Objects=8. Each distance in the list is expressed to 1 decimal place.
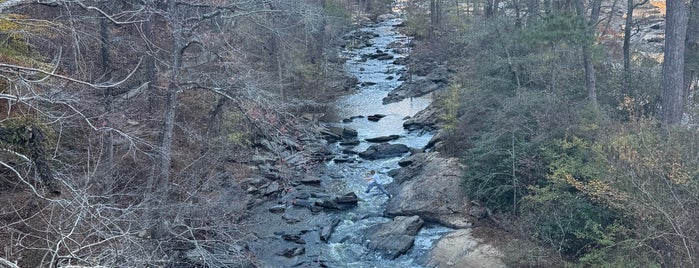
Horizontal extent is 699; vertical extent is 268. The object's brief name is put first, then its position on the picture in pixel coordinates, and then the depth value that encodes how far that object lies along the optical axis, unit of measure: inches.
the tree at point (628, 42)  717.9
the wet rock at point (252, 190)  717.1
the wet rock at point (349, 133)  984.9
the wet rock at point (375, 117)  1095.7
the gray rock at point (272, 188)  732.7
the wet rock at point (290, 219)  667.3
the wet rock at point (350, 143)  948.6
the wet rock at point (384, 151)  884.0
